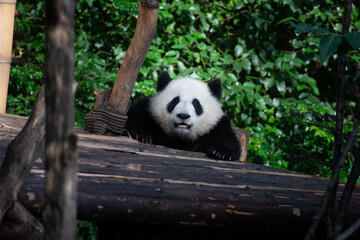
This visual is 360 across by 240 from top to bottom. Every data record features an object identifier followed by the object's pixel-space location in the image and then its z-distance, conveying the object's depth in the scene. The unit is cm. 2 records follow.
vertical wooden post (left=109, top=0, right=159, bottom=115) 764
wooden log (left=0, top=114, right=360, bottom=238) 709
